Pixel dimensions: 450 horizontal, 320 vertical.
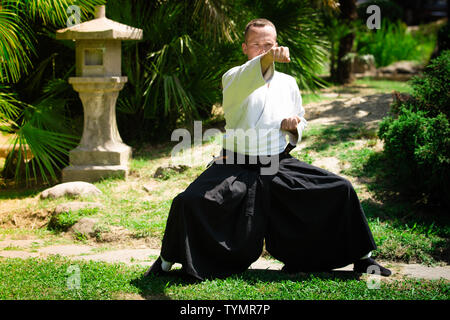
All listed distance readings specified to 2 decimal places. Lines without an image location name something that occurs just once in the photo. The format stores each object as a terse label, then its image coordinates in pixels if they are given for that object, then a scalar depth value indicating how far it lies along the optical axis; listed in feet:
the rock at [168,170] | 46.24
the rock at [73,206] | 38.06
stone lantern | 47.29
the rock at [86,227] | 35.53
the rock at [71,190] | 42.09
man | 24.56
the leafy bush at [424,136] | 35.55
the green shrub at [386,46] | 86.69
